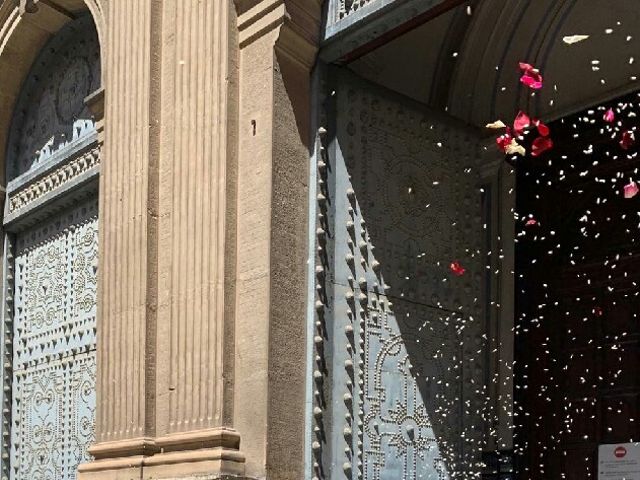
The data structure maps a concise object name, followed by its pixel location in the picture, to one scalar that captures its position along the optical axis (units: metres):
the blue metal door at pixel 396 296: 6.54
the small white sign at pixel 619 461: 6.85
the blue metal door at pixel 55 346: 8.40
